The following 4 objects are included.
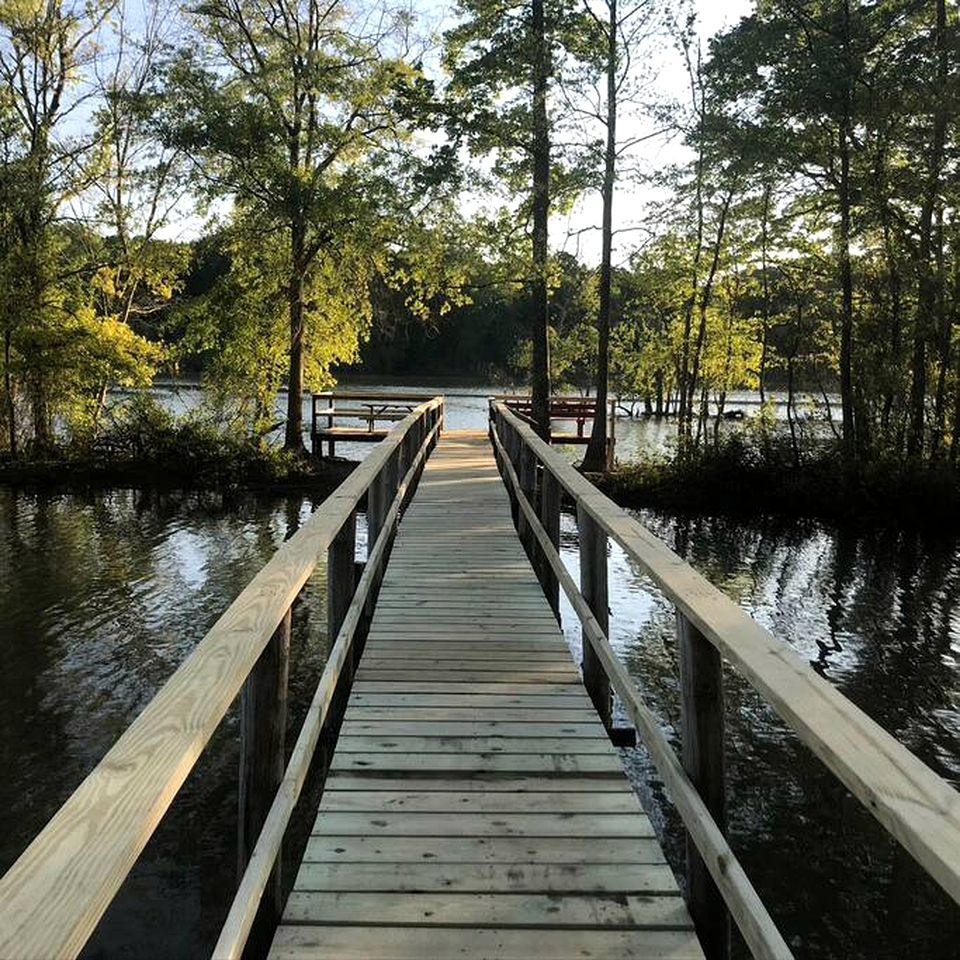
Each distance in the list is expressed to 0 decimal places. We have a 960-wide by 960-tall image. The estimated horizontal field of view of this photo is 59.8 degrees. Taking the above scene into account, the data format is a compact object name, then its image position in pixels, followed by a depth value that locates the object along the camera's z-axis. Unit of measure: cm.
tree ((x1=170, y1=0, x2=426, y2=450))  1792
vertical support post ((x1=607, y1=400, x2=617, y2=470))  1939
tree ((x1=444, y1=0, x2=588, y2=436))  1645
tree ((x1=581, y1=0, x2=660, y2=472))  1722
